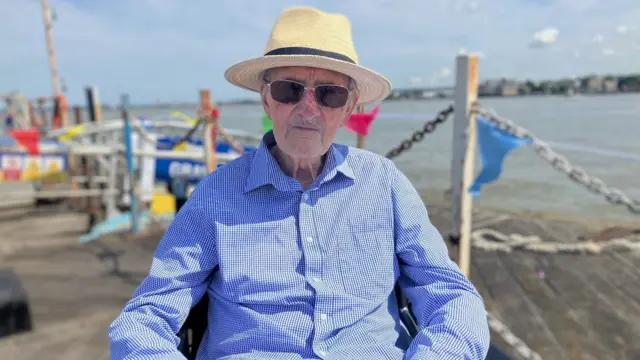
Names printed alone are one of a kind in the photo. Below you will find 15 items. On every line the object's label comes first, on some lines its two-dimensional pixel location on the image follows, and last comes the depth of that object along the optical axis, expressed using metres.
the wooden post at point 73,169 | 9.00
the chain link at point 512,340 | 2.50
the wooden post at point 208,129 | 4.69
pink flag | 3.17
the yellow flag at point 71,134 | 7.45
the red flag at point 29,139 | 6.34
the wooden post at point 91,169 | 8.69
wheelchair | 1.56
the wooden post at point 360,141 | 3.59
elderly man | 1.45
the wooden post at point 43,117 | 15.89
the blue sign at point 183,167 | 9.14
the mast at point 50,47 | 13.43
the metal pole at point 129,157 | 5.54
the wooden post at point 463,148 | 2.82
